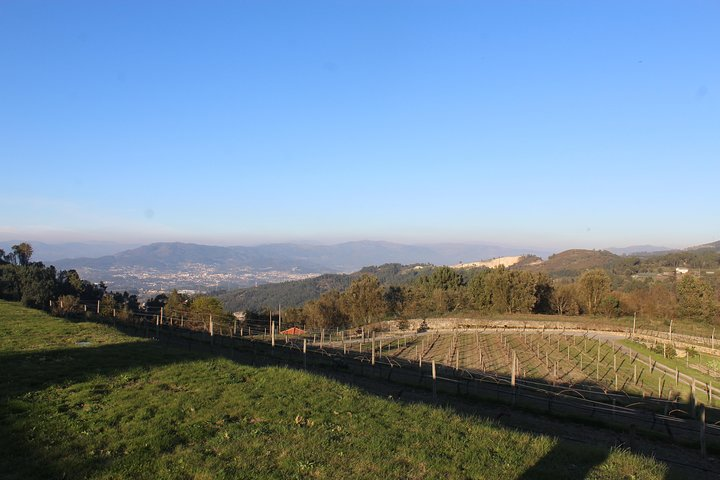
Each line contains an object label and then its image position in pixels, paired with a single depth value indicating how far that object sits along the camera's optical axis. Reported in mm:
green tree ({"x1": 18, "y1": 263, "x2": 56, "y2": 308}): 49188
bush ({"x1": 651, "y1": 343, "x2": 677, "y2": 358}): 35469
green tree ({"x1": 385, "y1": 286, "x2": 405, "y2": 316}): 66738
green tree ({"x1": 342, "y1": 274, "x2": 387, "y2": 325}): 63062
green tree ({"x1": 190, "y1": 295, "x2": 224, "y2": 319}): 54438
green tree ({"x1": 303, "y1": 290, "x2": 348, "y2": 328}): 62578
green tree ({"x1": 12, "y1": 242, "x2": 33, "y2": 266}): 79312
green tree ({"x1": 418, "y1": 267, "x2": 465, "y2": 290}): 76125
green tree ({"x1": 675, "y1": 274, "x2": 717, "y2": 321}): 54781
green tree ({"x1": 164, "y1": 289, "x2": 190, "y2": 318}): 55144
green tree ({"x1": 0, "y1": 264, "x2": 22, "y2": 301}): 51688
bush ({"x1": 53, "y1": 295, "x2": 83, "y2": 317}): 29344
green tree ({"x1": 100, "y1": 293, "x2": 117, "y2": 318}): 32294
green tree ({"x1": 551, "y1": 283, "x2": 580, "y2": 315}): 63047
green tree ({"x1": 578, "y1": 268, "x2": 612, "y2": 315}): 61938
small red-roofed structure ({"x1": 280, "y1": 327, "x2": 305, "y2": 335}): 53525
